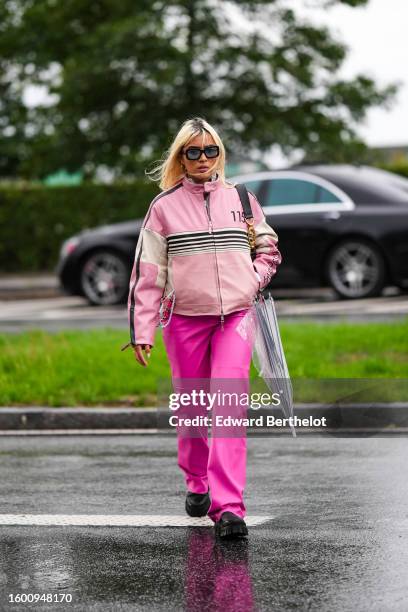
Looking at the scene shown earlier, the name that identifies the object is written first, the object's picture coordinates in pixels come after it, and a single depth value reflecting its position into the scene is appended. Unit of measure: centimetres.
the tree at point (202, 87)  2614
